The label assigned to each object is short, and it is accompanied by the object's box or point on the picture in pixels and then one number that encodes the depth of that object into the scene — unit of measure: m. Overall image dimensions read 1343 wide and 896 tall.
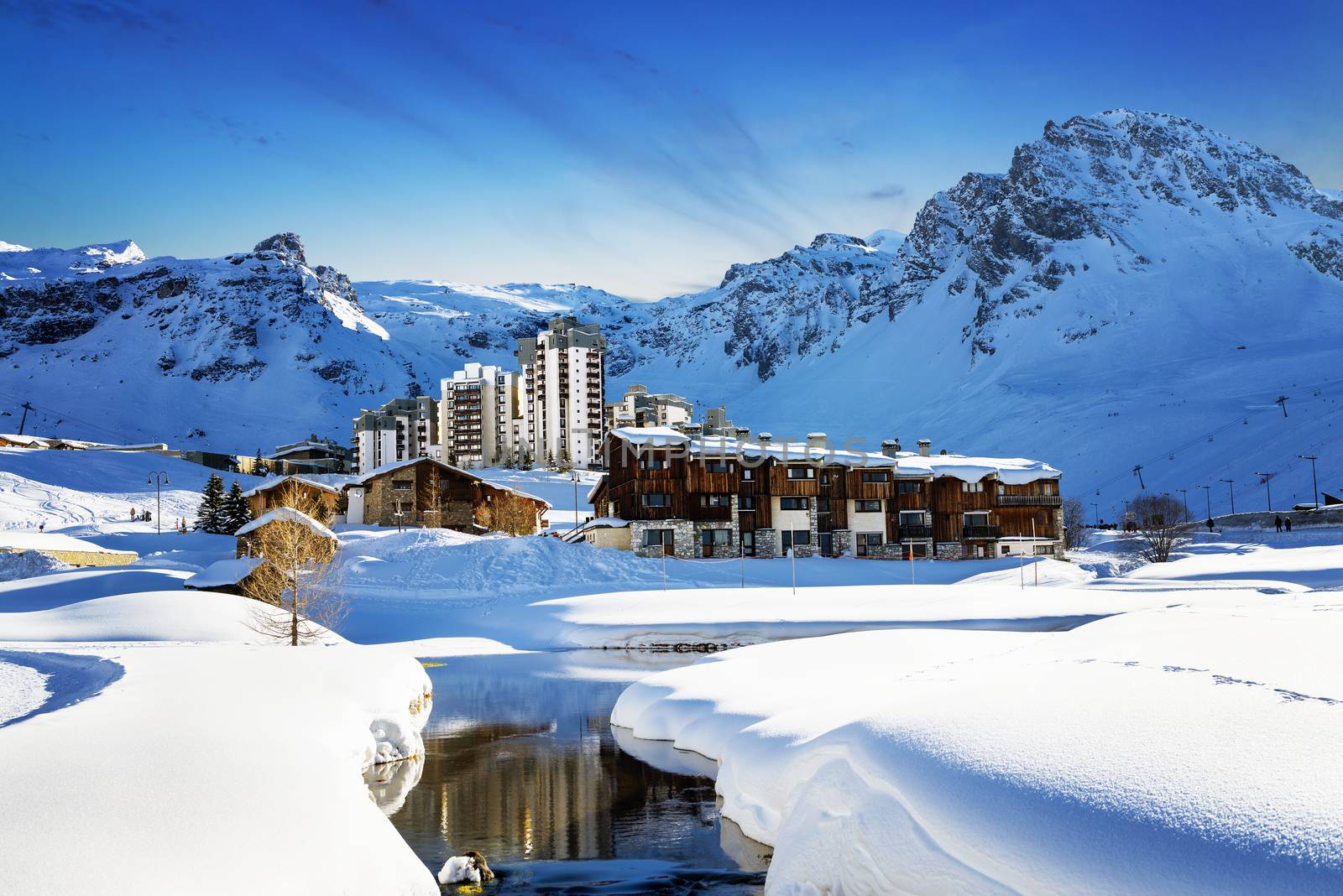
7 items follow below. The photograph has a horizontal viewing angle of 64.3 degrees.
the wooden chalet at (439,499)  86.56
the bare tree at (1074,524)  102.94
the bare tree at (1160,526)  82.75
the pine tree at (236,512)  85.06
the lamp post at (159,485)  90.45
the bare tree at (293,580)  41.25
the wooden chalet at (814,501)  73.56
